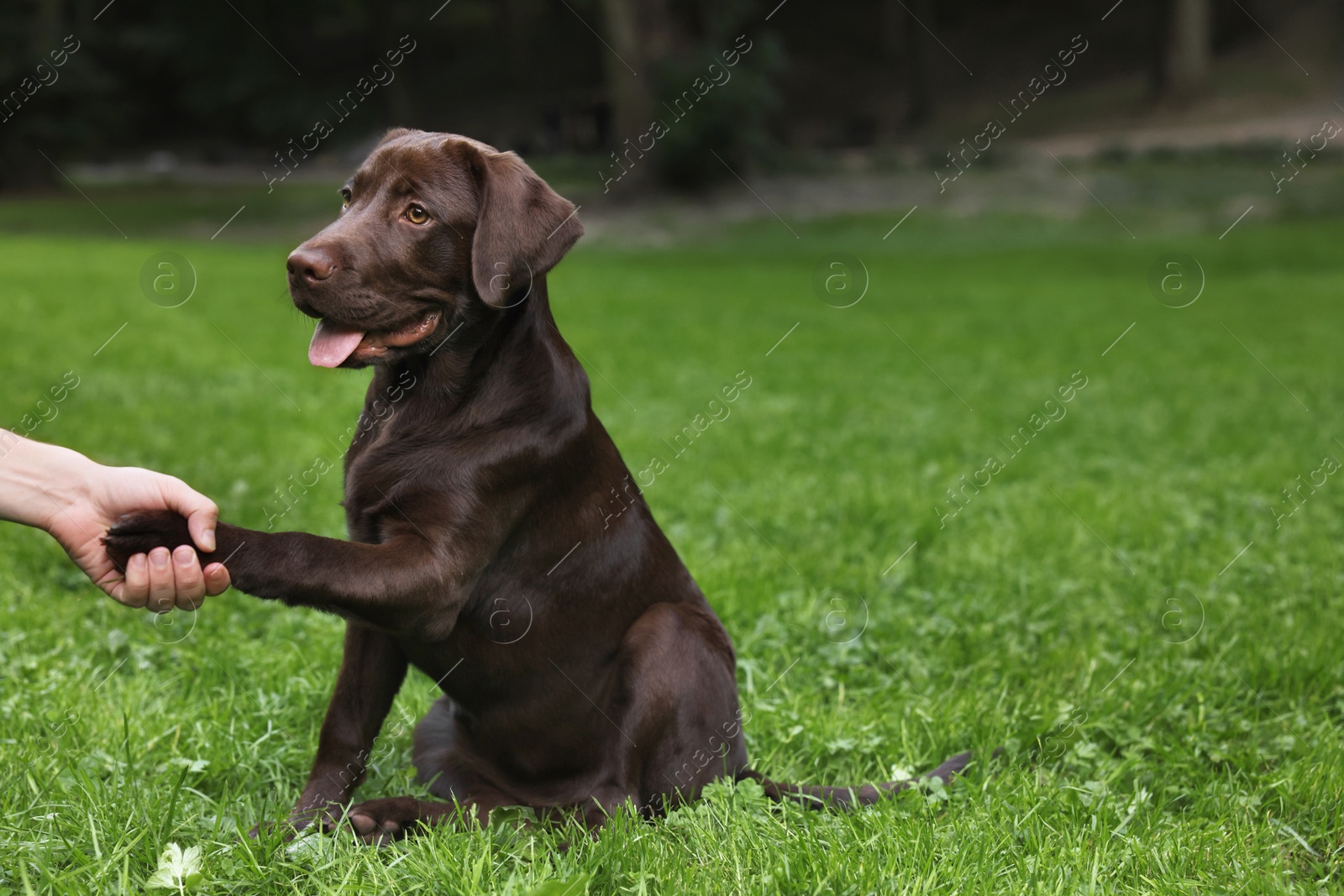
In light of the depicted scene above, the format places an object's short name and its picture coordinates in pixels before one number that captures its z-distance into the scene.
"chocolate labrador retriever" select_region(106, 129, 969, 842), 2.47
